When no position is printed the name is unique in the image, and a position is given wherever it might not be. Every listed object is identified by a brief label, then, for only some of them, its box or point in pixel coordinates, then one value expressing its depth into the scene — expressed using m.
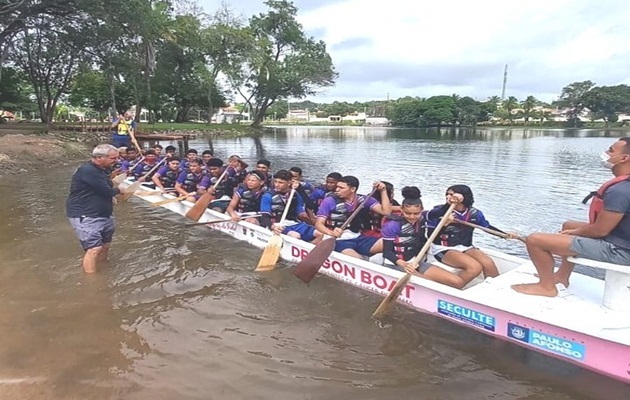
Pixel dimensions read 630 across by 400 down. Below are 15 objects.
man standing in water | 5.73
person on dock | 17.62
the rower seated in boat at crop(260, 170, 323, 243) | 7.20
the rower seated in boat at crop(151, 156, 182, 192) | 10.95
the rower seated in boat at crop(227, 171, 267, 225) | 7.86
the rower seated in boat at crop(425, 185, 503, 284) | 5.06
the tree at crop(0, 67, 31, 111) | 38.03
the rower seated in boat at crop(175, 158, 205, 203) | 10.05
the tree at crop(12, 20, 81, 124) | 27.82
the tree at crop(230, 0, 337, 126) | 47.69
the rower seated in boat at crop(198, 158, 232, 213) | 9.11
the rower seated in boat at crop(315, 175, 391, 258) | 6.06
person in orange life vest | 3.62
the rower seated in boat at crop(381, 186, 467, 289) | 5.22
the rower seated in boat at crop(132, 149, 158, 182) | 12.48
